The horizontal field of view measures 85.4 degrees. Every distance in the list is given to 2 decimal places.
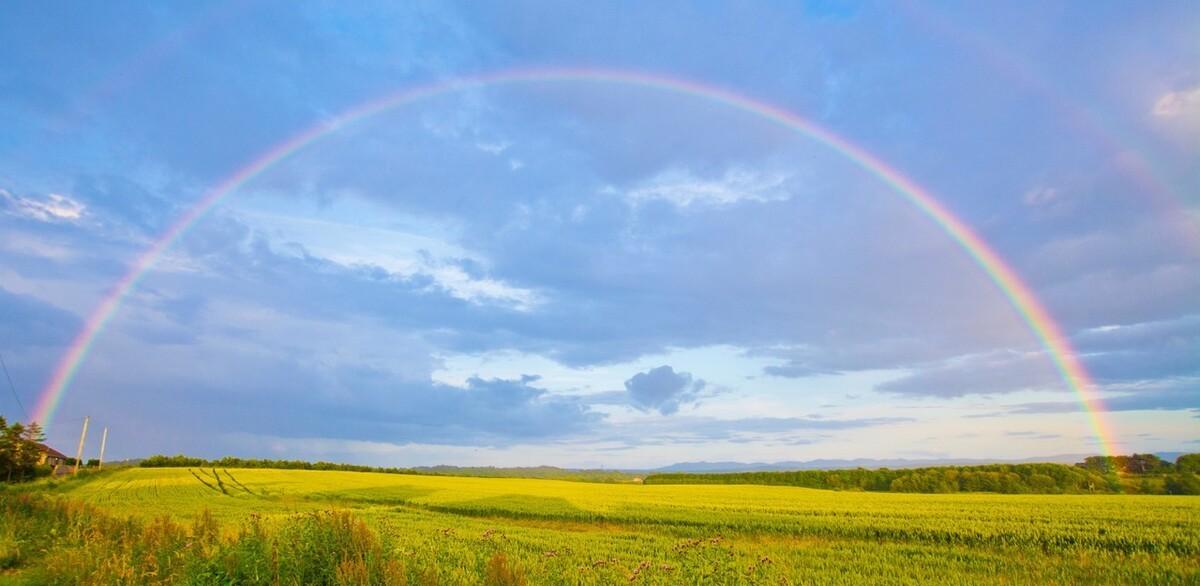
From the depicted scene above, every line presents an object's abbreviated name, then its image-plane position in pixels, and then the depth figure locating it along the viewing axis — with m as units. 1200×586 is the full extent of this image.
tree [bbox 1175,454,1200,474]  61.56
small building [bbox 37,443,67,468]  120.93
